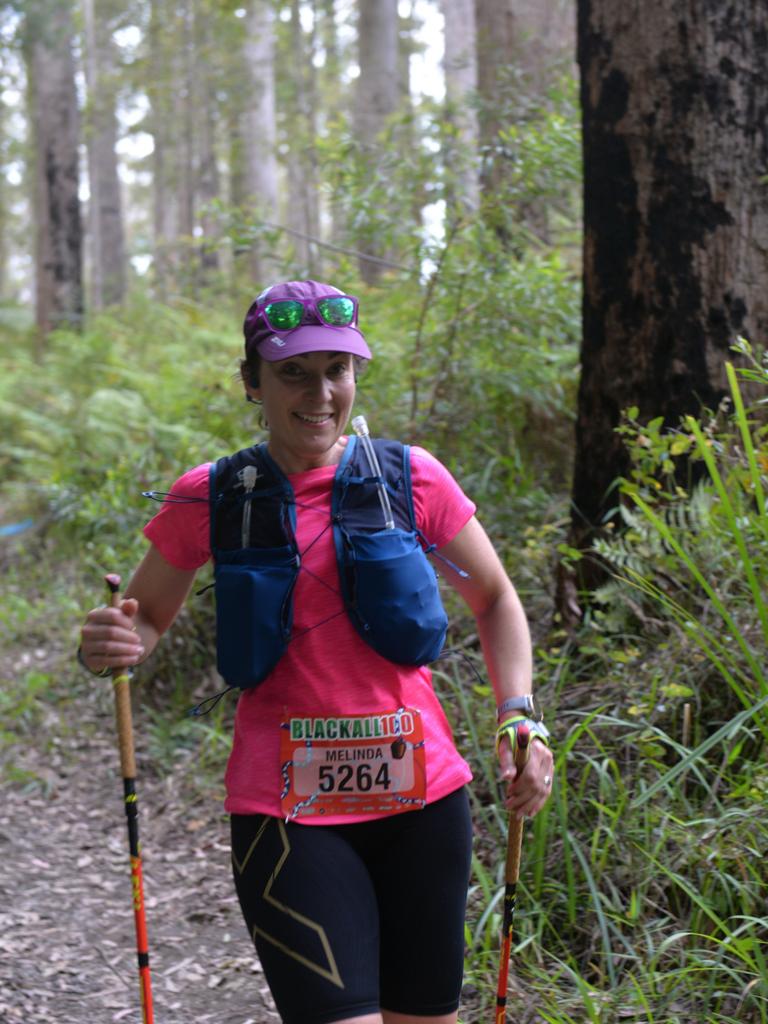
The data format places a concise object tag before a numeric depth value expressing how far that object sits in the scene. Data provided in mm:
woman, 2416
